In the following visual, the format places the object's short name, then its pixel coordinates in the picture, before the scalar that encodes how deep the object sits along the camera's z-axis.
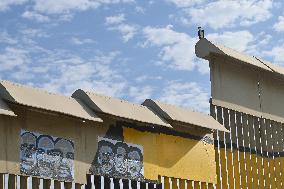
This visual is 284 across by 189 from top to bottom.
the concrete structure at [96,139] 10.62
